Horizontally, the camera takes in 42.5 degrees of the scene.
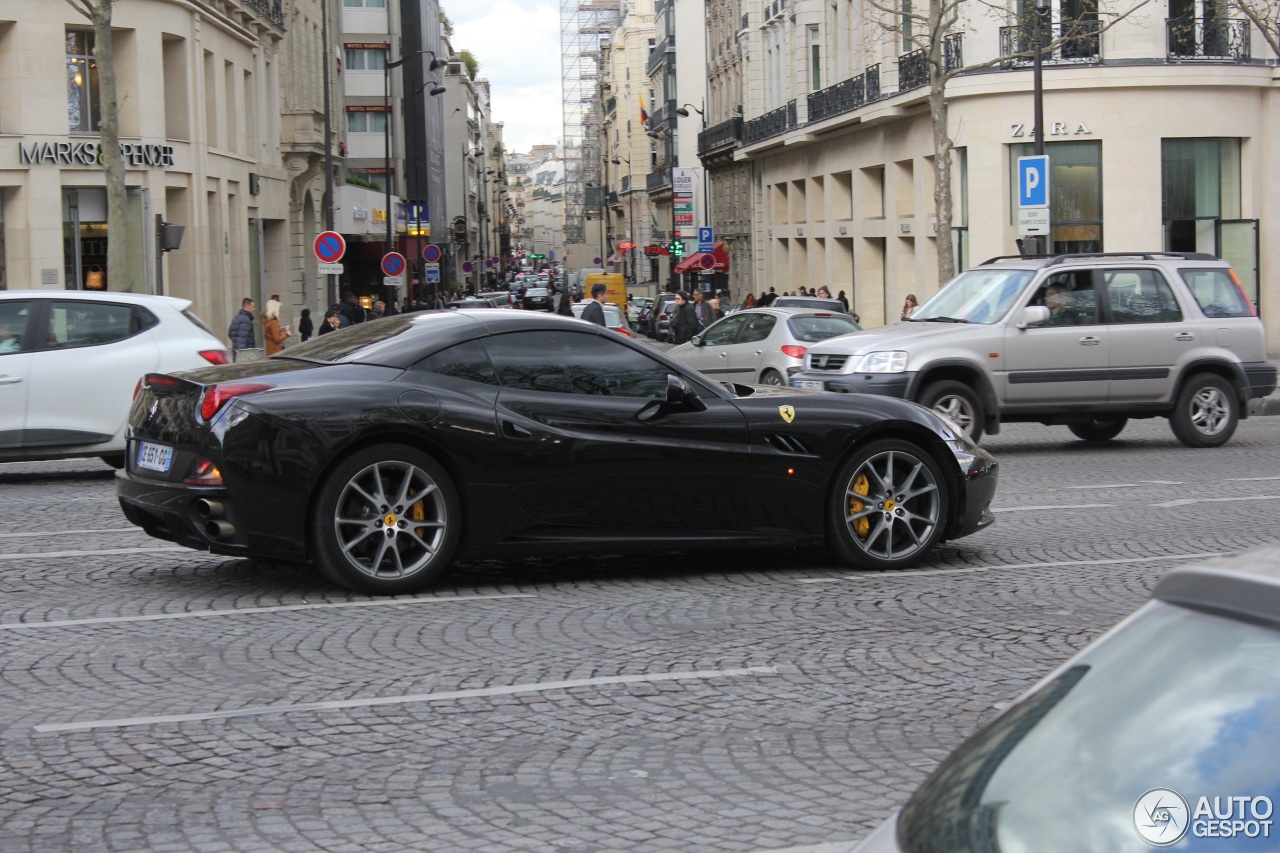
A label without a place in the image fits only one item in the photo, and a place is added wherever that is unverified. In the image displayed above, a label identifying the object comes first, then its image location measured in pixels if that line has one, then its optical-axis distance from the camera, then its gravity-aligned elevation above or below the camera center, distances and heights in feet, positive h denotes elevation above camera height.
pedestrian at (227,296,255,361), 102.73 -0.14
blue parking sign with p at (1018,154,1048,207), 80.28 +6.15
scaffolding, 596.29 +94.97
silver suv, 52.13 -1.37
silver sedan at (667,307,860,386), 71.87 -1.33
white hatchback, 45.32 -1.05
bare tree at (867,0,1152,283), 96.22 +12.21
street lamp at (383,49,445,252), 169.84 +19.74
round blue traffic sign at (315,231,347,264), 119.03 +5.52
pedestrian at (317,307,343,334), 119.85 +0.14
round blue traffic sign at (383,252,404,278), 148.56 +5.22
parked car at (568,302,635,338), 124.18 -0.12
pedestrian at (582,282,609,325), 64.86 +0.37
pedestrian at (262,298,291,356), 105.09 -0.33
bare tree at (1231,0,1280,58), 92.99 +17.48
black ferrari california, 26.05 -2.35
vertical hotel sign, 242.58 +16.85
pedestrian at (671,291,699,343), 104.42 -0.51
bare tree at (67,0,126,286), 80.84 +9.15
